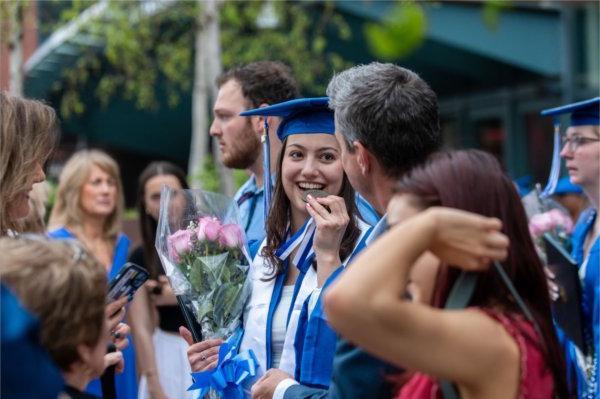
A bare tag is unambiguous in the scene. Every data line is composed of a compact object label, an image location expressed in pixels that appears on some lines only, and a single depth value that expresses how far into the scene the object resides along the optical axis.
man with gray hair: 5.77
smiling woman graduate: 6.68
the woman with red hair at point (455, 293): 4.16
